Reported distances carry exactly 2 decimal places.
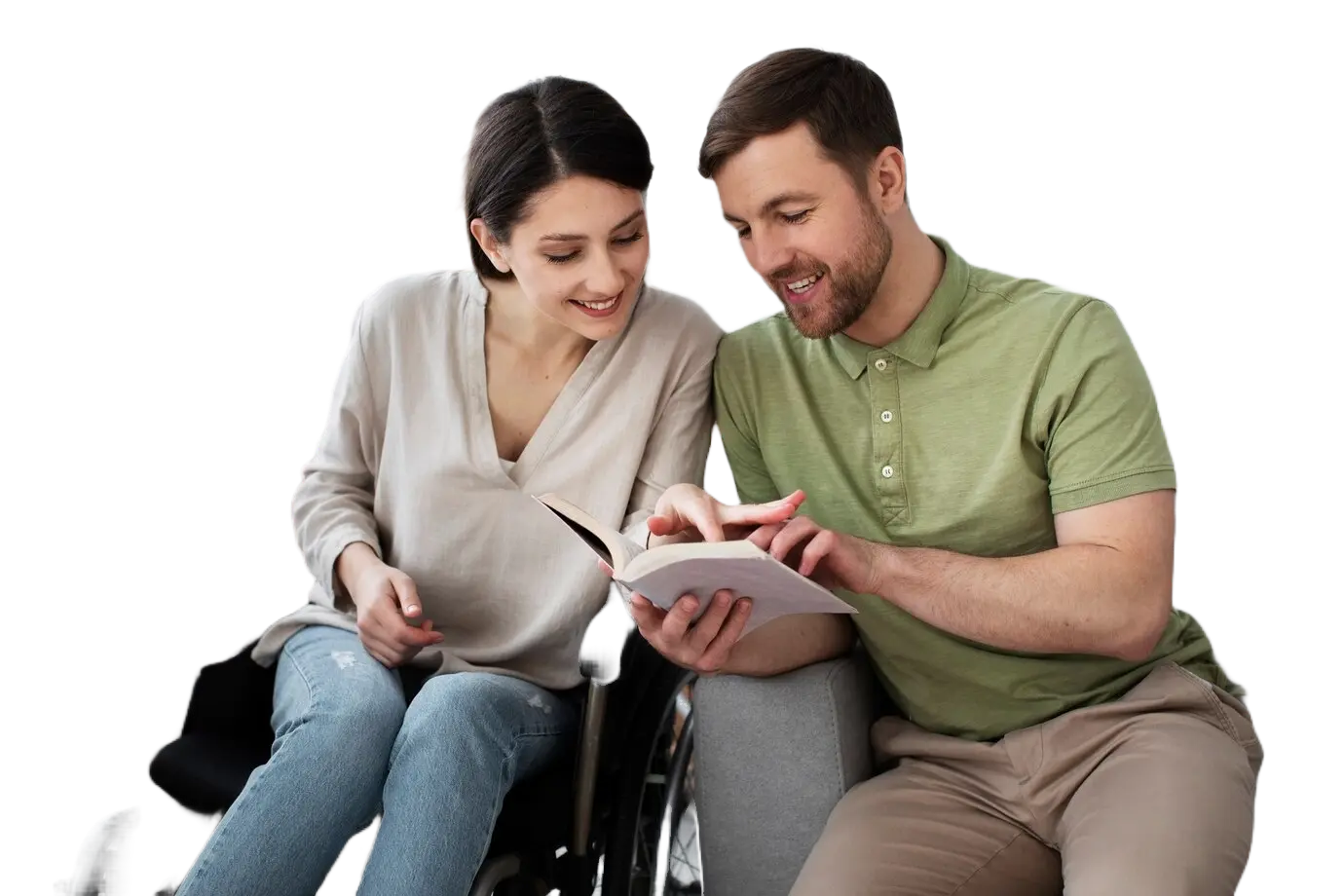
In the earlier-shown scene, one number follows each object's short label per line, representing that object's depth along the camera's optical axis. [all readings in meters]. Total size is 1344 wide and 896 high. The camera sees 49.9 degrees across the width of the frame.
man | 1.88
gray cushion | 2.09
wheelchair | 2.10
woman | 1.99
